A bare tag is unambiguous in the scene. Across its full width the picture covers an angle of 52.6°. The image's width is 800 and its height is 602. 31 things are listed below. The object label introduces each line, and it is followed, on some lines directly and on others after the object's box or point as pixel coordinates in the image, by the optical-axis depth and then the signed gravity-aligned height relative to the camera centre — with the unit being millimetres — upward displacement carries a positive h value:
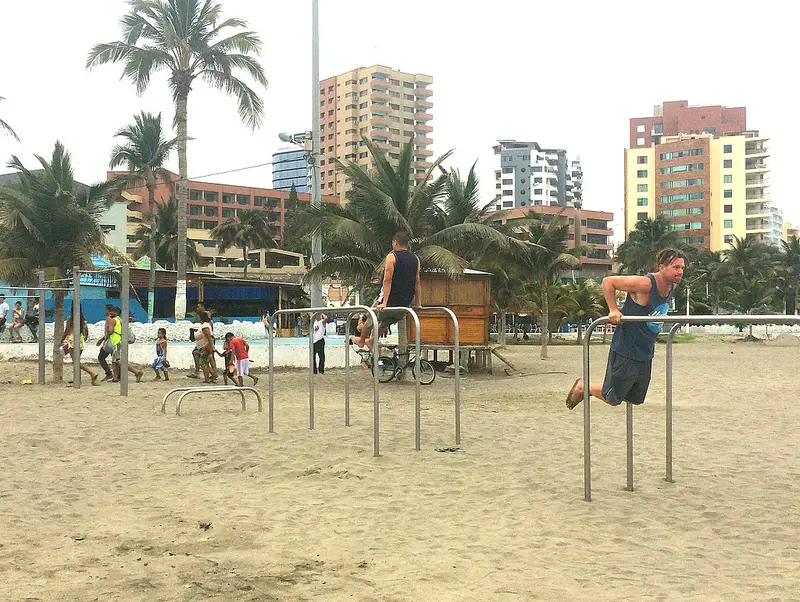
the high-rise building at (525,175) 125000 +22115
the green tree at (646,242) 70500 +6735
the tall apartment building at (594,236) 92188 +9788
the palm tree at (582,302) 40562 +765
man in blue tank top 5824 -94
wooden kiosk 19953 +289
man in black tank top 8281 +379
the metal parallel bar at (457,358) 8238 -426
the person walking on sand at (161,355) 17531 -869
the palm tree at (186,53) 28156 +9339
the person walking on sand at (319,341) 18500 -599
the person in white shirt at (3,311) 18625 +78
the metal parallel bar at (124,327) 13531 -204
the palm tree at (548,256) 29611 +2270
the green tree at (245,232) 68938 +7151
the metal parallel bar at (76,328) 14366 -243
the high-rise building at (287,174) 175250 +31814
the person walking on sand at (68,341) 15956 -565
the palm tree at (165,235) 59031 +5975
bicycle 18172 -1199
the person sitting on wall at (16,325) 24317 -318
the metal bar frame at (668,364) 4984 -351
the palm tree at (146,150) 41875 +8921
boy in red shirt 15516 -704
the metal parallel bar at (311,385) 9294 -795
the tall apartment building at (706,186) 97875 +16318
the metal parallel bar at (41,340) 15883 -510
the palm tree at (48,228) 18672 +2027
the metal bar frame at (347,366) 7598 -584
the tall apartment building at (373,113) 116125 +29795
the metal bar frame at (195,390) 10675 -1063
